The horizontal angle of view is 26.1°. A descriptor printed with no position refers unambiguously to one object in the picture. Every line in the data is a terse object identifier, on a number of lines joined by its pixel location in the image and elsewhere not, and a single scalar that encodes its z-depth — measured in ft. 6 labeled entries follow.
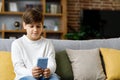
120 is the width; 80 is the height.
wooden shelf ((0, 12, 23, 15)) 18.38
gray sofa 9.11
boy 7.54
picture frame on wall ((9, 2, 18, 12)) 18.85
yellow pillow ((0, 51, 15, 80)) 8.46
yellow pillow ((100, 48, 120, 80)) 9.18
